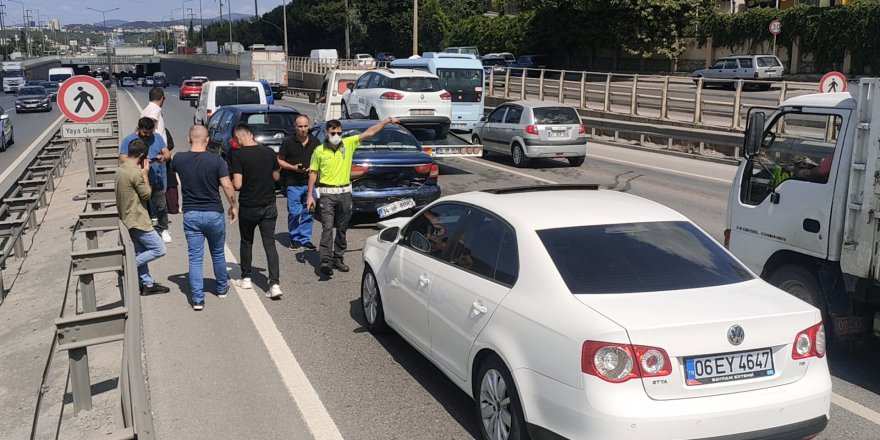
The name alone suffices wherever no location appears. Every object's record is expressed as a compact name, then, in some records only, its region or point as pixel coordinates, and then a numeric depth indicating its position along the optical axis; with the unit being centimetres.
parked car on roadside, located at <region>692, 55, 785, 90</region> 4044
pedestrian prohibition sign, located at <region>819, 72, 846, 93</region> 1694
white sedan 387
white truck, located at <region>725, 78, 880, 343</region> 579
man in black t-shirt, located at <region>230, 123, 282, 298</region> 809
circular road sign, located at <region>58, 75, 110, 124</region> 1178
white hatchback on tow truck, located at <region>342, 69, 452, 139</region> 1925
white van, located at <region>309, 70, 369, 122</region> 2327
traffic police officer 890
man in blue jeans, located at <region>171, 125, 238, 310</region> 766
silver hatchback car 1908
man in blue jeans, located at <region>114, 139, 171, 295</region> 802
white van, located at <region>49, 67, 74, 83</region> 6756
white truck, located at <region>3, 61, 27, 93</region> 7306
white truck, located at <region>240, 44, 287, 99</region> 5562
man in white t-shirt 1102
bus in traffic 2552
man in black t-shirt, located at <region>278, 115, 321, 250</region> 1018
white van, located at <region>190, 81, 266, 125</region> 2283
